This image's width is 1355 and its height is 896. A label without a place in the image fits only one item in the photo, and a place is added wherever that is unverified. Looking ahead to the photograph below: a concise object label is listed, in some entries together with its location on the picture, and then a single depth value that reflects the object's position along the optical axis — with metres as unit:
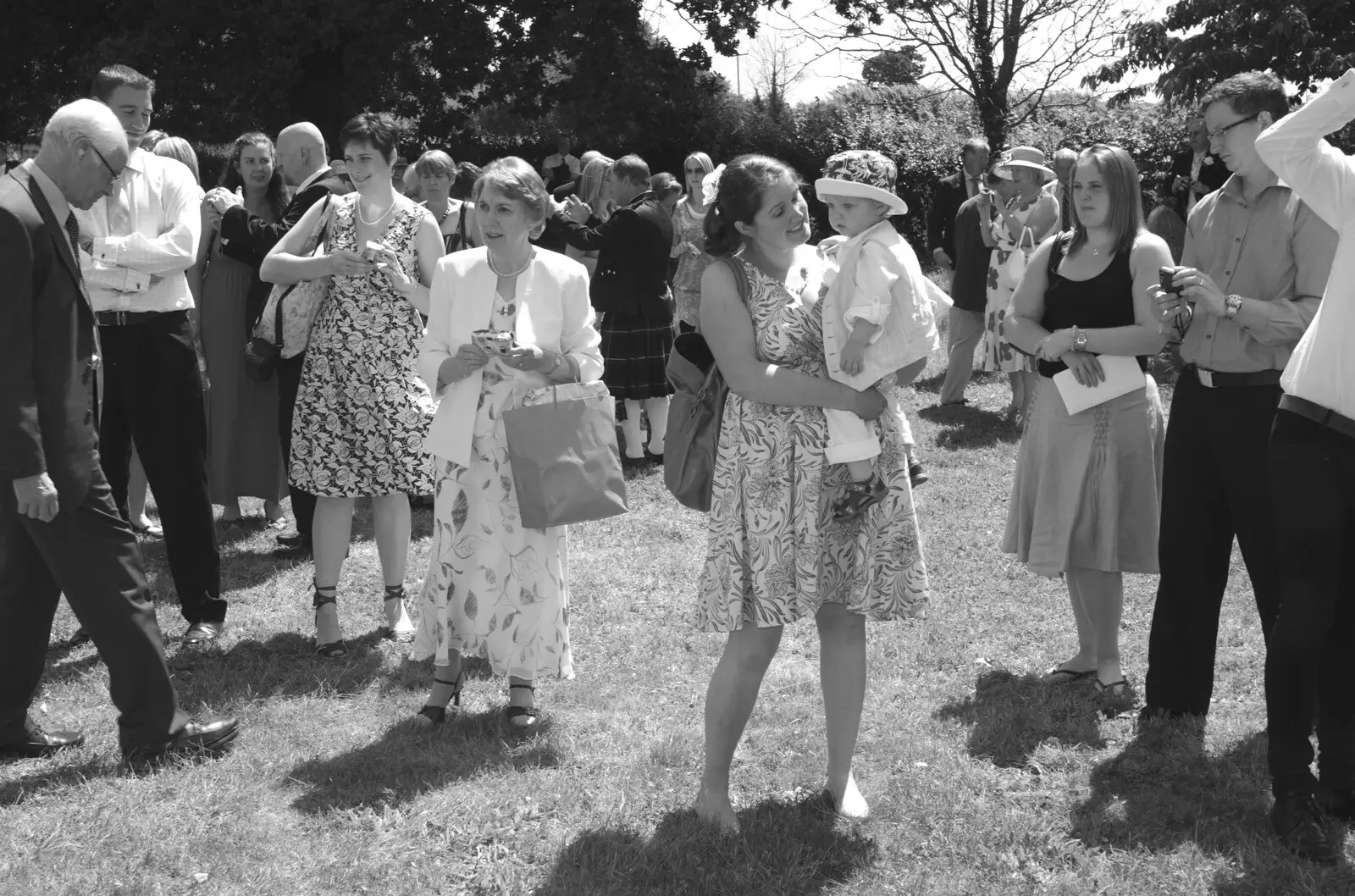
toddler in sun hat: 3.69
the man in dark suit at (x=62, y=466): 3.95
